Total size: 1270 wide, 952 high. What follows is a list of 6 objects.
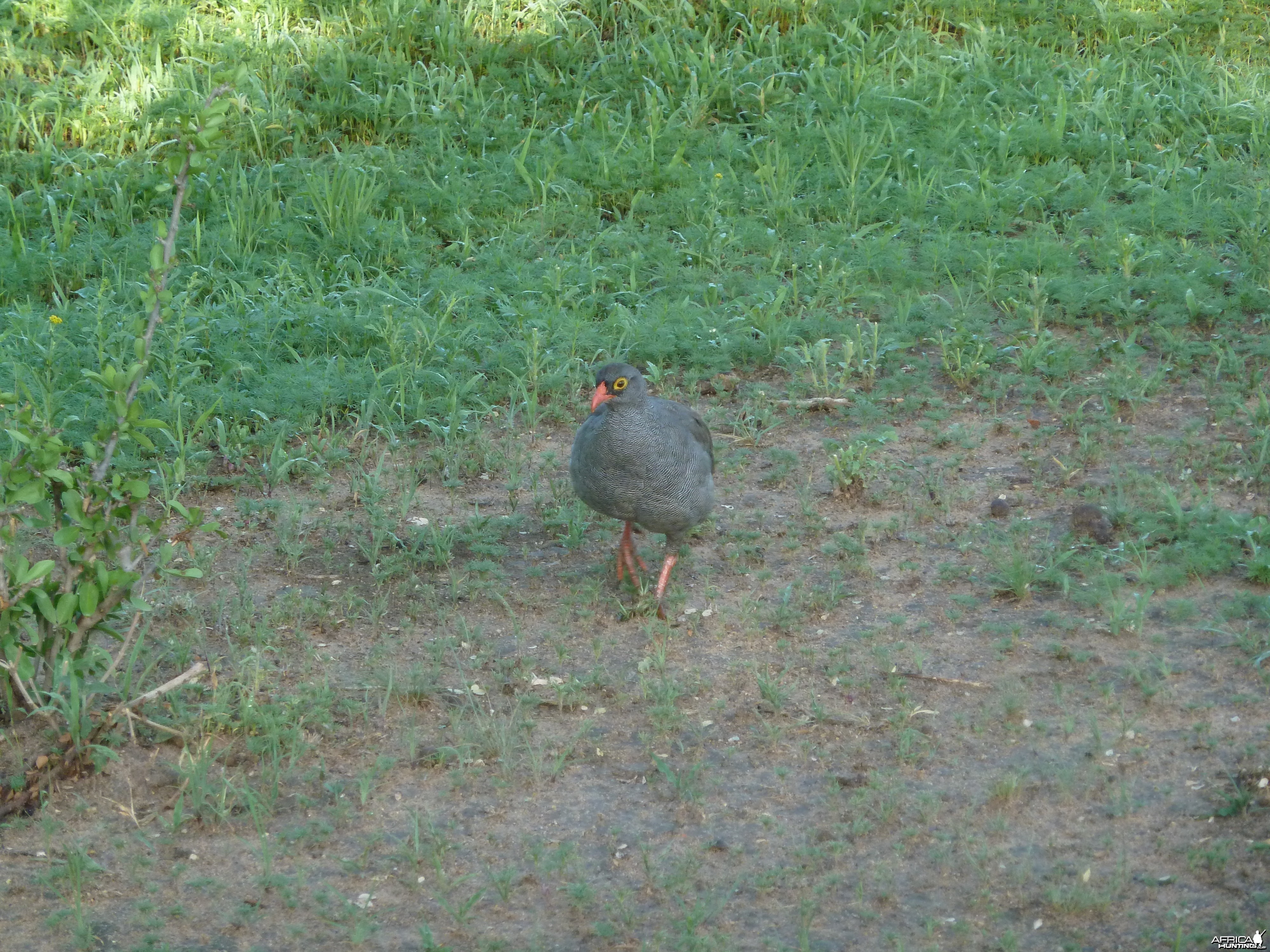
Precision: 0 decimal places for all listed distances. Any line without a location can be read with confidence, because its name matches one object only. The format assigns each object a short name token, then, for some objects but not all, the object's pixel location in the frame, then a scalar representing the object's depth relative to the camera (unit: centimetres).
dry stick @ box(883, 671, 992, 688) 940
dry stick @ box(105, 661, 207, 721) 868
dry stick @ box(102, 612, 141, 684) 873
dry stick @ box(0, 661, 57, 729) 821
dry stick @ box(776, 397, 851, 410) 1321
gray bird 1029
